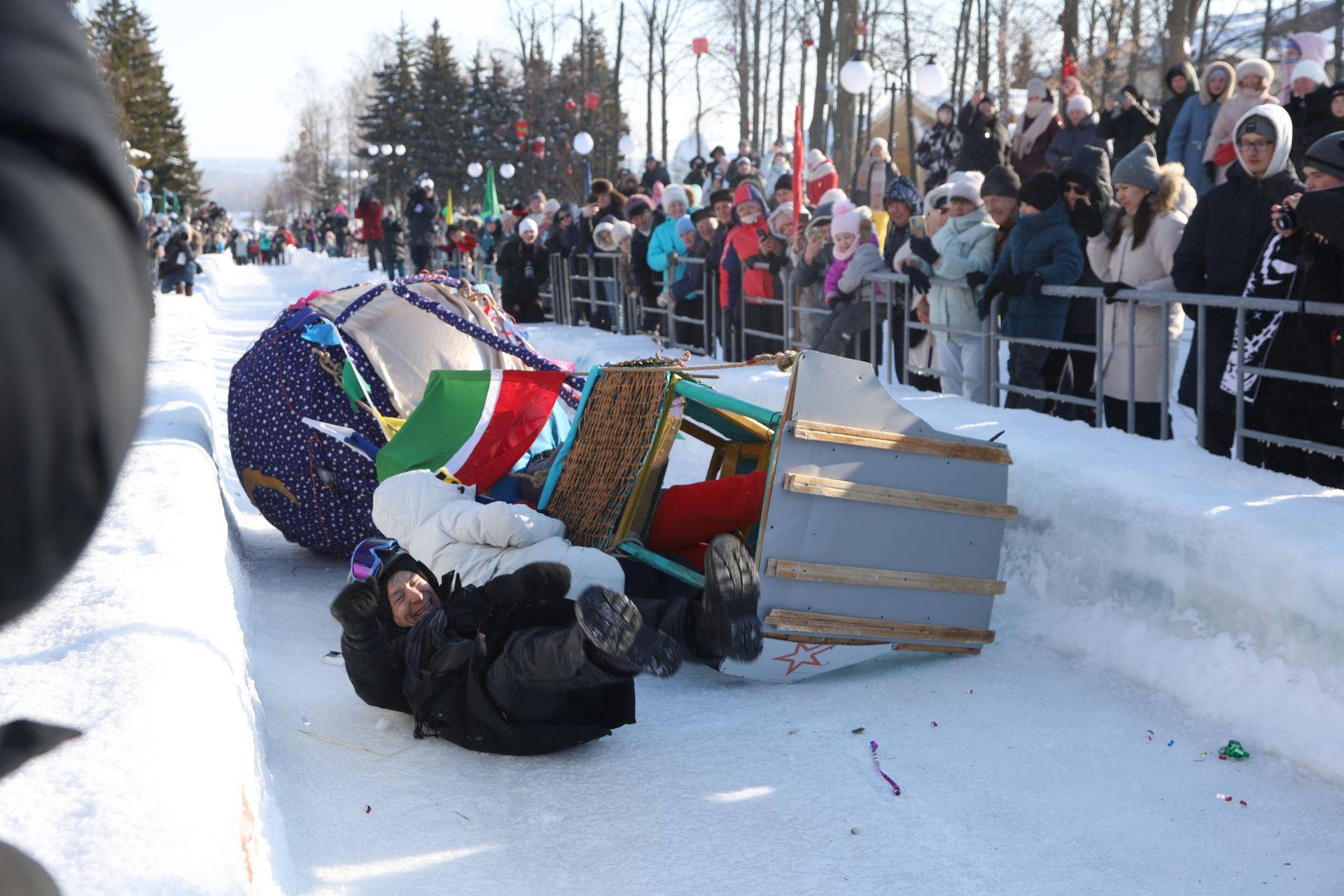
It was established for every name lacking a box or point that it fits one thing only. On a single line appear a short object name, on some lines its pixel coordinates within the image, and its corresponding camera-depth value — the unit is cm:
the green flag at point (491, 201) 2202
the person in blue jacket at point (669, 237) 1017
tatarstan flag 486
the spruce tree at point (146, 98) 4347
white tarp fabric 581
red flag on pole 752
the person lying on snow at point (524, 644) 287
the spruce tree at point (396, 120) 5066
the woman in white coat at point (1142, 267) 531
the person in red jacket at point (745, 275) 844
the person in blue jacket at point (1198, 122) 821
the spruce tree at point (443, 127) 4909
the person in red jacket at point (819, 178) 1048
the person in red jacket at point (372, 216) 2420
